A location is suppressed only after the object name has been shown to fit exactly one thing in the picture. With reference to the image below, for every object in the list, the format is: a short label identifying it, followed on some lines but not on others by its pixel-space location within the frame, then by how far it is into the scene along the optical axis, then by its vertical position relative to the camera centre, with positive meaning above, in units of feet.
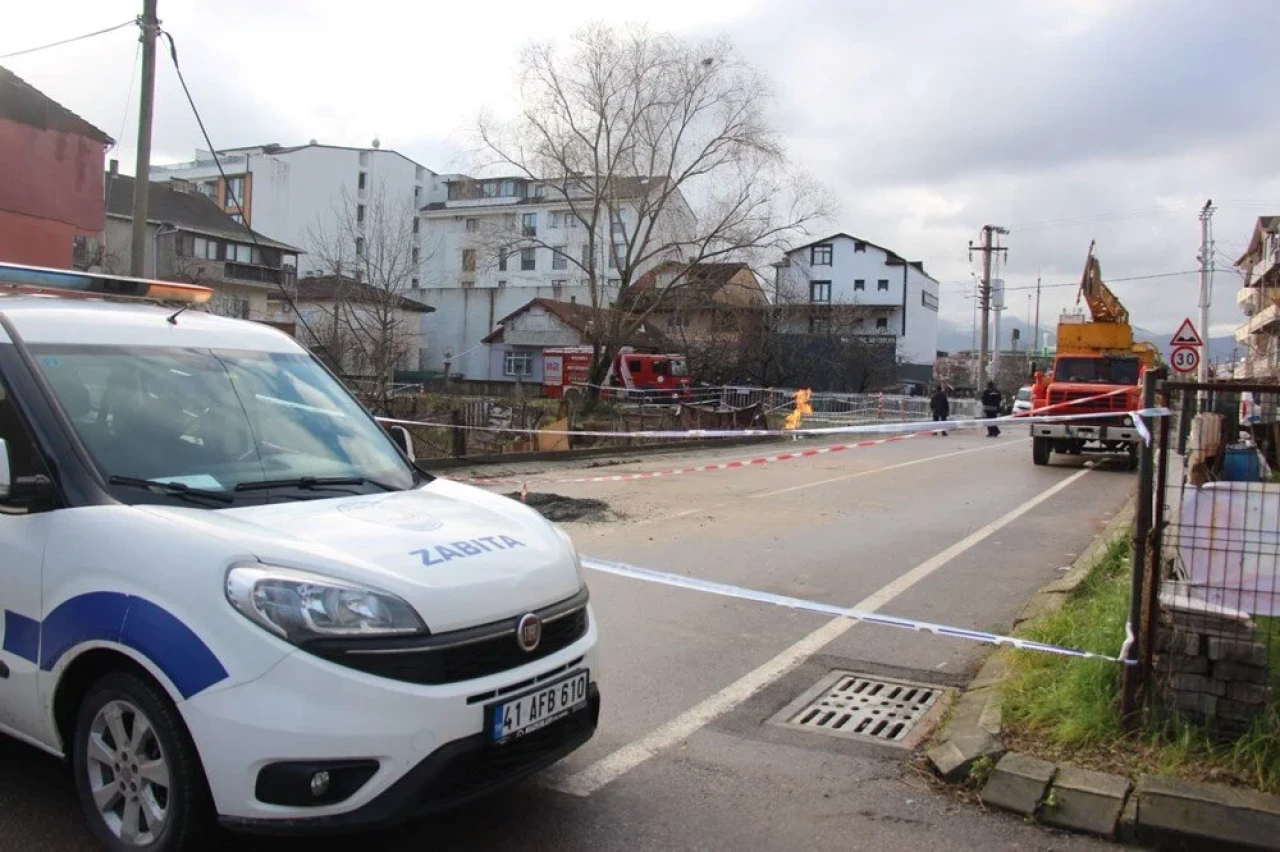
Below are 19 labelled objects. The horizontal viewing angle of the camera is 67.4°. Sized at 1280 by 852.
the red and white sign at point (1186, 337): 80.79 +5.61
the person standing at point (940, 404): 105.27 -1.06
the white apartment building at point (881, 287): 254.88 +28.27
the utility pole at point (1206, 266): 99.12 +16.01
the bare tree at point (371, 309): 80.48 +7.58
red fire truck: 126.64 +1.33
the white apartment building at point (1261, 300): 173.99 +22.99
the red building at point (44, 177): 59.82 +12.24
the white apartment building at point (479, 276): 222.28 +25.19
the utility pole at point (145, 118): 42.88 +11.26
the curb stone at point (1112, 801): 11.41 -5.02
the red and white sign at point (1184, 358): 81.35 +3.79
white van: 9.34 -2.52
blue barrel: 18.68 -1.20
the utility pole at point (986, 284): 179.93 +22.07
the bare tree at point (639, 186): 113.80 +24.22
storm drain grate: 15.44 -5.41
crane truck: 61.67 +1.77
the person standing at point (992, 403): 102.47 -0.71
